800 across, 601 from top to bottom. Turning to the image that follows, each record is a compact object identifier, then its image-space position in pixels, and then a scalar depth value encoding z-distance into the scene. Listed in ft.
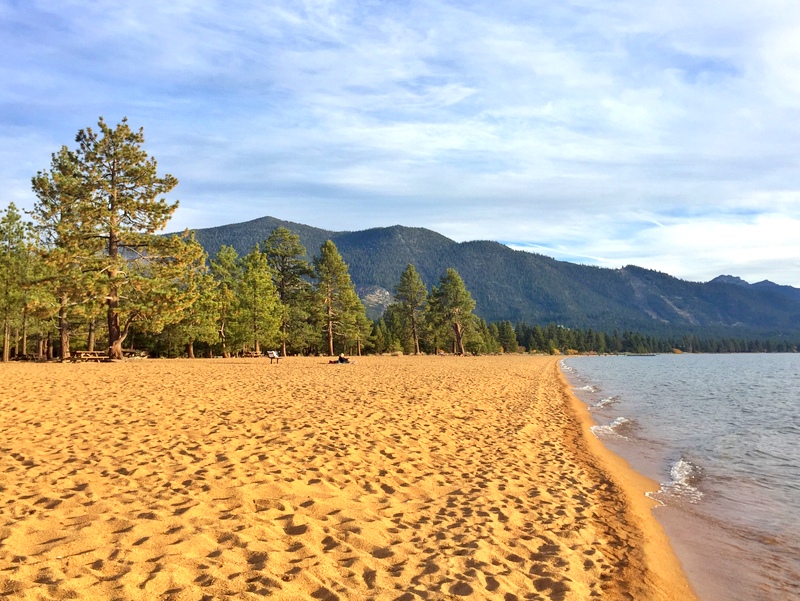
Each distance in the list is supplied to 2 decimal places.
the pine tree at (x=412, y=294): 247.09
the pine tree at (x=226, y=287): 159.94
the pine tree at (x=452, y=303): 246.47
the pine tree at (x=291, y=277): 183.52
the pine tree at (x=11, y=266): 117.19
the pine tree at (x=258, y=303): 158.51
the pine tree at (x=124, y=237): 97.86
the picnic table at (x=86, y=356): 109.42
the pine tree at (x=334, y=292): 190.29
